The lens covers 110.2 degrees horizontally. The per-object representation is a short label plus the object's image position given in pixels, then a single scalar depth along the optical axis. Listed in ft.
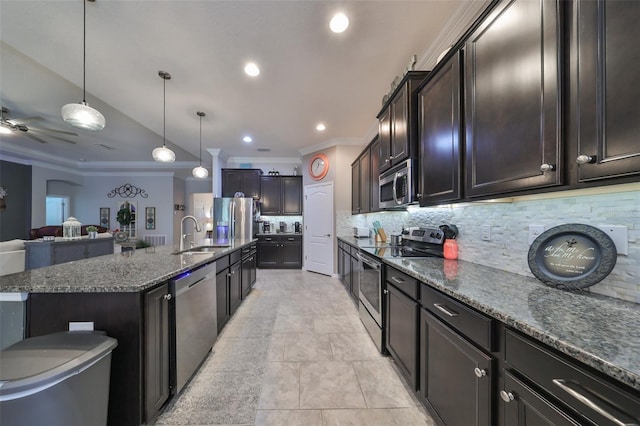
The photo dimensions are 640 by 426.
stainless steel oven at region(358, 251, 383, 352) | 6.83
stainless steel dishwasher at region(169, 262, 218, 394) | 4.94
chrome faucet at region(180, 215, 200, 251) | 8.53
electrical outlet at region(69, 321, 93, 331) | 3.96
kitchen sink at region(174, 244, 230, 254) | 7.92
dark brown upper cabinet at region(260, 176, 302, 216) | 19.48
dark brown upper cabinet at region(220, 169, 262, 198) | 19.01
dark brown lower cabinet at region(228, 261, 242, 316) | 9.00
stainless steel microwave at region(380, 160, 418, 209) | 6.52
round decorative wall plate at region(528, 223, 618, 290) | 3.14
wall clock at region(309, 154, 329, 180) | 16.71
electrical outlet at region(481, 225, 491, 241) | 5.22
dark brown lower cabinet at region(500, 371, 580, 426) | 2.13
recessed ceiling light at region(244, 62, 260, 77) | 8.12
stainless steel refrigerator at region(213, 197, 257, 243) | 16.72
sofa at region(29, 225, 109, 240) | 18.70
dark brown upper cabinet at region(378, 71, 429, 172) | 6.53
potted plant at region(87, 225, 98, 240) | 15.49
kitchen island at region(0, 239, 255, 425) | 3.92
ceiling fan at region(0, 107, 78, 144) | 10.89
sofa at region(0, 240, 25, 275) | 10.64
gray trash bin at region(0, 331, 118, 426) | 2.71
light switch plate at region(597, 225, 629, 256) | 3.06
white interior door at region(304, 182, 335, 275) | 16.25
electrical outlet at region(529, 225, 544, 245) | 4.11
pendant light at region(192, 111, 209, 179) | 14.14
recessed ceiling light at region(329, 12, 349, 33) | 6.07
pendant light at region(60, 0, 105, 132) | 6.35
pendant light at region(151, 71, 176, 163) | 10.14
